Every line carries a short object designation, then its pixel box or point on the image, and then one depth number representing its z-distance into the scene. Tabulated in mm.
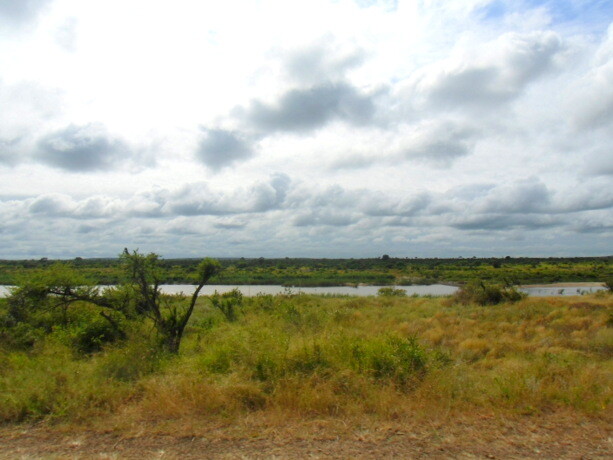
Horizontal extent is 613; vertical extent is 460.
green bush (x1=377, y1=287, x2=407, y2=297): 36131
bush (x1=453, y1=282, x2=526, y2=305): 26562
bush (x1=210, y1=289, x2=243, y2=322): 19220
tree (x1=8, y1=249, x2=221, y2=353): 9414
